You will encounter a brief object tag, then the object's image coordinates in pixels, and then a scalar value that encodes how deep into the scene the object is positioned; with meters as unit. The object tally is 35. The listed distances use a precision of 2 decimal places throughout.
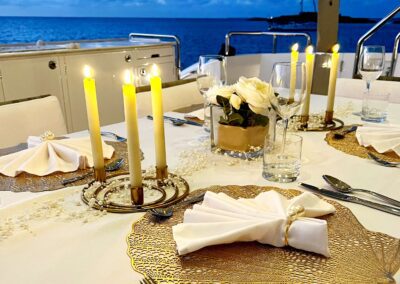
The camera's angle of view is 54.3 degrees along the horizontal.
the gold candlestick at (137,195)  0.75
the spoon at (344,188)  0.78
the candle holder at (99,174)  0.84
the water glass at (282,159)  0.90
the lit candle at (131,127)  0.70
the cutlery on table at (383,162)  0.98
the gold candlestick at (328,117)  1.35
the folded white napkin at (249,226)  0.58
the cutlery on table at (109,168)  0.90
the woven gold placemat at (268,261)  0.55
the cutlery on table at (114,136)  1.22
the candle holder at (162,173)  0.84
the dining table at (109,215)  0.58
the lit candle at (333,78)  1.35
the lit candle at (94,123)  0.78
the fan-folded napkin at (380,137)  1.06
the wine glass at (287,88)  0.98
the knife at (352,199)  0.75
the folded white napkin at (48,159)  0.95
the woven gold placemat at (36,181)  0.87
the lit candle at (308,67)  1.32
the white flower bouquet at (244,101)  0.96
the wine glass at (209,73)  1.32
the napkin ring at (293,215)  0.60
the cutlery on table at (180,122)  1.37
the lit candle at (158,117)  0.79
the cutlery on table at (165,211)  0.70
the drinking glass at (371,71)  1.39
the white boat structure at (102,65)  2.96
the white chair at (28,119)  1.34
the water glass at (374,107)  1.41
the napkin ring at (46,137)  1.05
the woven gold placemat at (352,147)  1.04
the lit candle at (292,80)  0.98
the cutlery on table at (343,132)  1.19
